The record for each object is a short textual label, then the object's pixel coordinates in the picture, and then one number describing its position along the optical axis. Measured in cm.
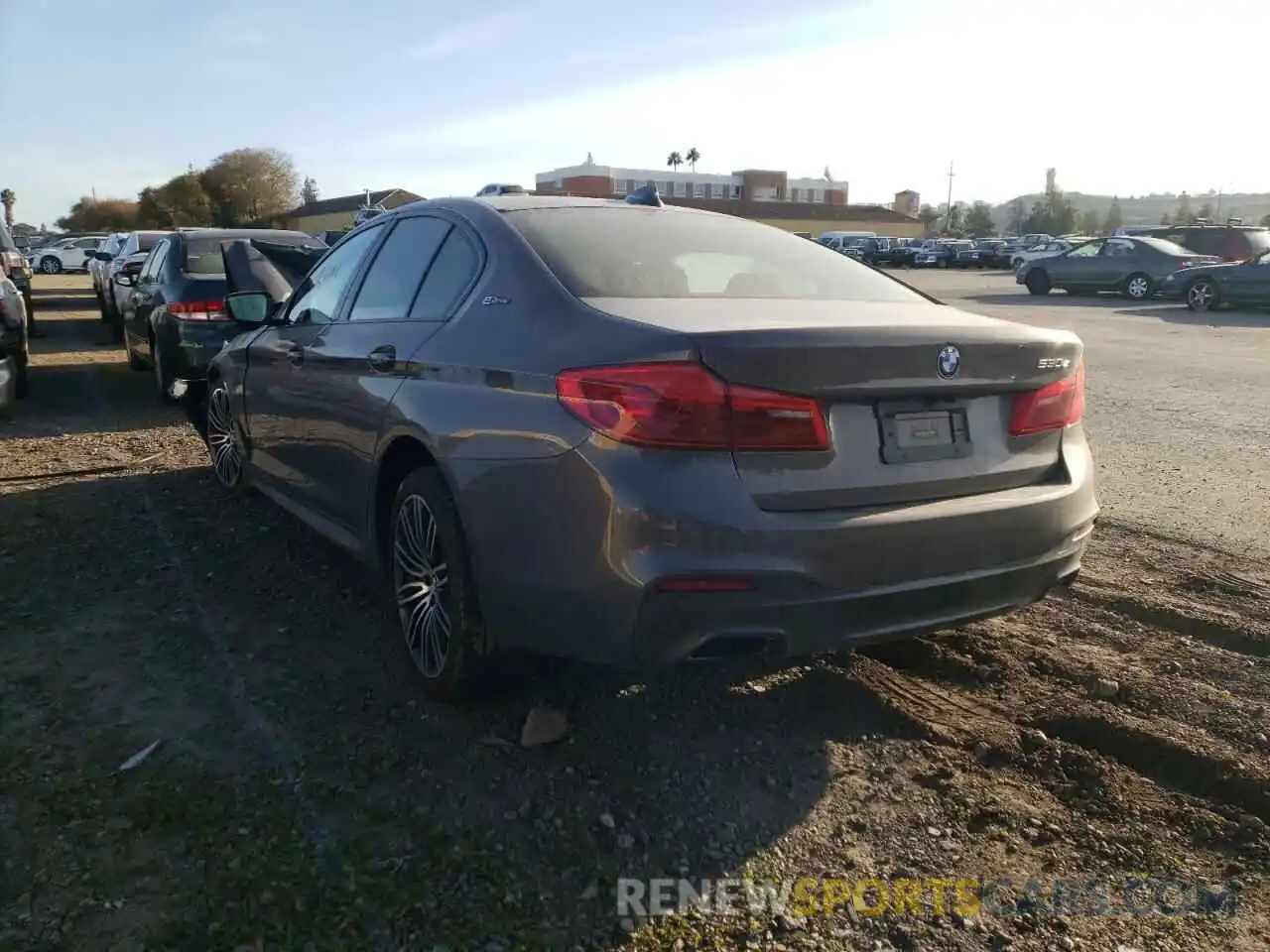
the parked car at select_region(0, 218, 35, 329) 1128
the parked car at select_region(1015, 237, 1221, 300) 2381
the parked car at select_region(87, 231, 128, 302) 1764
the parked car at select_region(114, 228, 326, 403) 866
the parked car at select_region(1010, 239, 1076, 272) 3900
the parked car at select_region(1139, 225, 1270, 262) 2317
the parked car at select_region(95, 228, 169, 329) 1481
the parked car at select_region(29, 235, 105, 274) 4072
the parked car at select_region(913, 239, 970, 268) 4672
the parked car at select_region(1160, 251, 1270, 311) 2011
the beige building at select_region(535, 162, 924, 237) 7606
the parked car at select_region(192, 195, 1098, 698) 271
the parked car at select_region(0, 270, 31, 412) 778
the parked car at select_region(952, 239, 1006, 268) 4650
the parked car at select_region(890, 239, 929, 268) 4712
